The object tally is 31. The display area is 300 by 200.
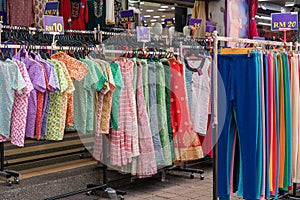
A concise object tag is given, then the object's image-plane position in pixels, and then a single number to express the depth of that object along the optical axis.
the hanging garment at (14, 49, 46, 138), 4.38
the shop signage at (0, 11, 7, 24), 6.72
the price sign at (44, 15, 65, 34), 4.68
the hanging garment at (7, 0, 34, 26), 7.38
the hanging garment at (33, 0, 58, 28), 7.54
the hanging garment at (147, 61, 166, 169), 5.34
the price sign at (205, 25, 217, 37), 7.47
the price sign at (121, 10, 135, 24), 6.61
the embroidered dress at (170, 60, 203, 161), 5.54
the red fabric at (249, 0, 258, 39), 8.90
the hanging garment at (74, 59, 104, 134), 4.75
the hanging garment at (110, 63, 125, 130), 5.01
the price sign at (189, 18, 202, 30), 7.45
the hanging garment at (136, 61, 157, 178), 5.23
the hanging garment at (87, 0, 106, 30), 8.34
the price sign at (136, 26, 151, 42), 5.59
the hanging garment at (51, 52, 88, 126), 4.63
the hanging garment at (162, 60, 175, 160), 5.48
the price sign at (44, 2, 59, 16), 5.25
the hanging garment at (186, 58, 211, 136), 5.77
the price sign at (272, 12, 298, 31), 5.04
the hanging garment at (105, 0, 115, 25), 8.08
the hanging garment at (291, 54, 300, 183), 4.60
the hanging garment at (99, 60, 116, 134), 4.92
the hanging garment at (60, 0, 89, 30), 8.11
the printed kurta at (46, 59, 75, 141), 4.52
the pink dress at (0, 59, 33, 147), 4.30
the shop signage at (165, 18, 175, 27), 8.34
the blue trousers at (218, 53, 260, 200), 4.12
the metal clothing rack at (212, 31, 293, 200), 4.13
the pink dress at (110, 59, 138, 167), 5.10
